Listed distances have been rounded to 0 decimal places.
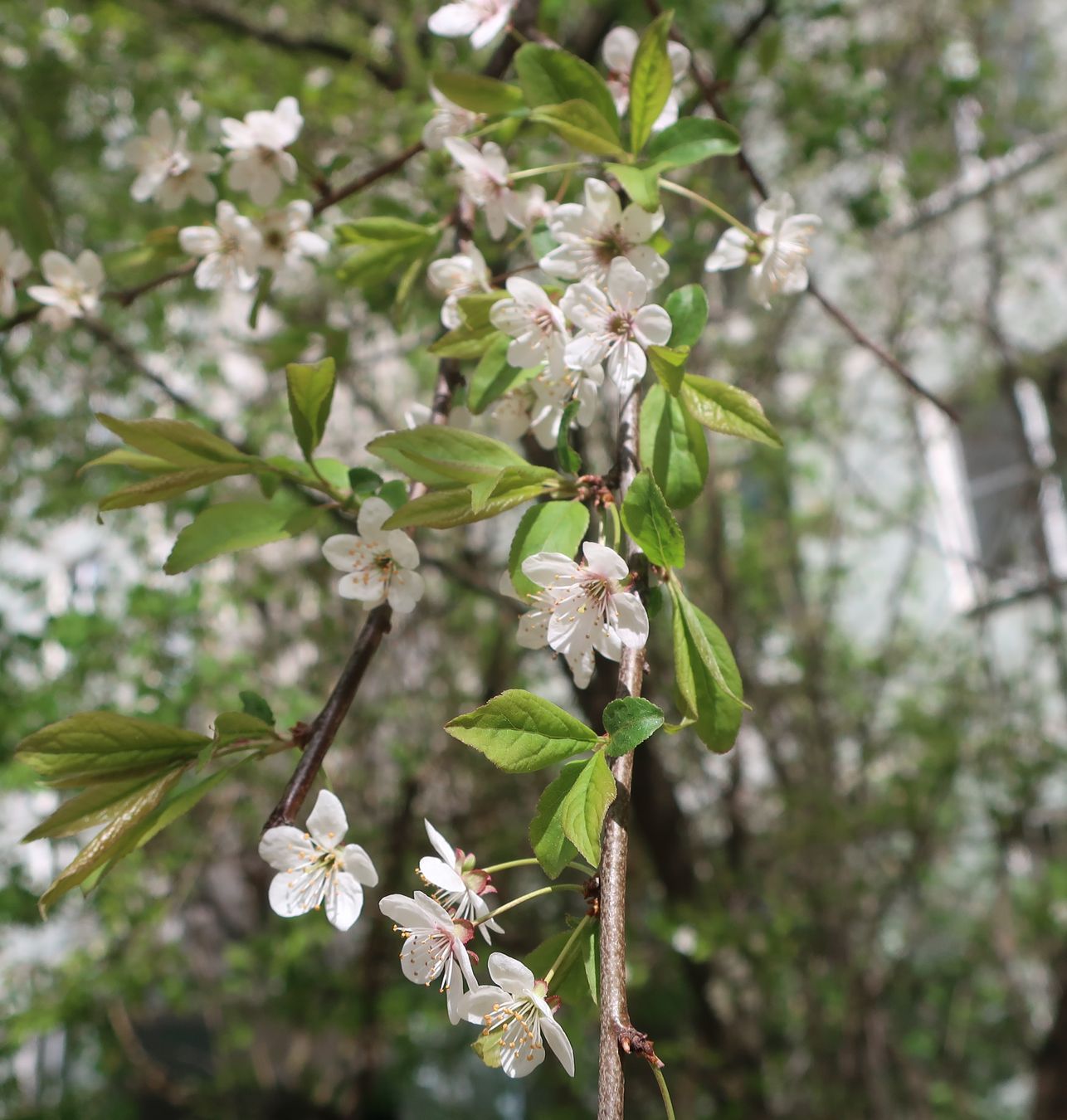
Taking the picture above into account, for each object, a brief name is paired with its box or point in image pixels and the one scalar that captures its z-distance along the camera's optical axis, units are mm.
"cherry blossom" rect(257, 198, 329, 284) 377
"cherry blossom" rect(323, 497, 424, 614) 283
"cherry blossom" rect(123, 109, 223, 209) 407
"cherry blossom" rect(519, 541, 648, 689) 251
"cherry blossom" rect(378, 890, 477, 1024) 245
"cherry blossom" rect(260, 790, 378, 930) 263
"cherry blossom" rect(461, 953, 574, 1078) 237
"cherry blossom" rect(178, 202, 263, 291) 375
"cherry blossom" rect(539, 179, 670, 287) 283
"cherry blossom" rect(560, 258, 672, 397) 267
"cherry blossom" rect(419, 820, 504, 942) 252
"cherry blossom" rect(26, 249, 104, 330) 408
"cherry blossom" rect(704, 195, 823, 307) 326
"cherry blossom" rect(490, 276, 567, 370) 282
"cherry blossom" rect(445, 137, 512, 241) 330
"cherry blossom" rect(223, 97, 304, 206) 375
